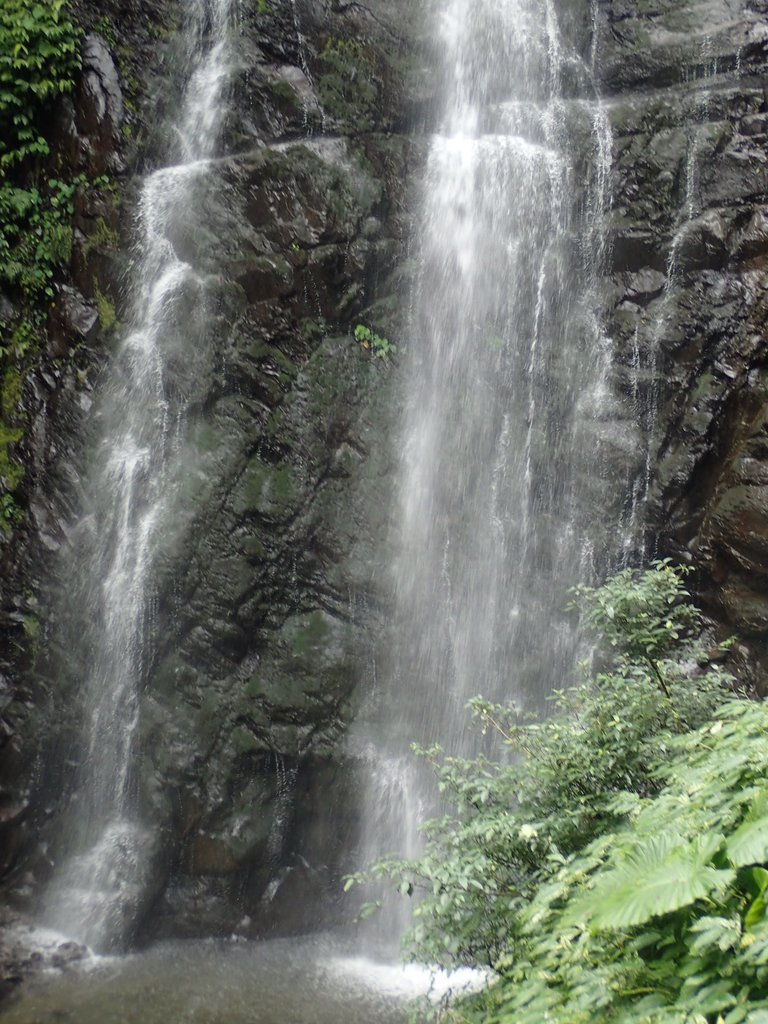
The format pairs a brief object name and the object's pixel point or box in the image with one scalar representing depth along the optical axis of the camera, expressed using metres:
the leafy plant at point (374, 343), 9.16
